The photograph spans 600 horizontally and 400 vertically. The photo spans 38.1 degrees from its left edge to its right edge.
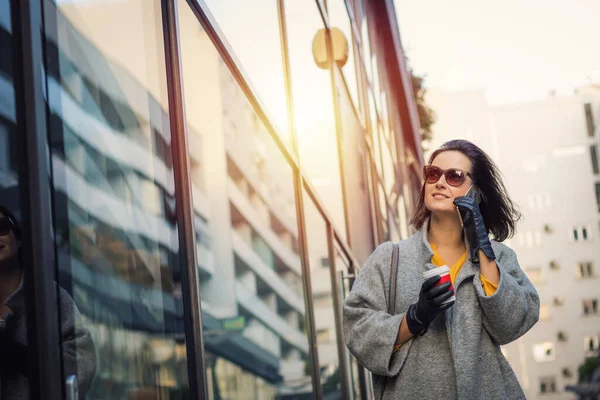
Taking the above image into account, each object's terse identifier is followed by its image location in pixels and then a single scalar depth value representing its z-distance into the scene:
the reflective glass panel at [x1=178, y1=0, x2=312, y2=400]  2.49
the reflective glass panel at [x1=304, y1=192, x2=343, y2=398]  4.45
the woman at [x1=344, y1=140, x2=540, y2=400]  2.65
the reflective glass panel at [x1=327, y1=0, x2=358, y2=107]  7.00
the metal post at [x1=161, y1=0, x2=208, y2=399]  2.19
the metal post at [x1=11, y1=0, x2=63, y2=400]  1.40
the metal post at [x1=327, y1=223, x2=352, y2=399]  5.00
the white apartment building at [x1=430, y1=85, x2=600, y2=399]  60.38
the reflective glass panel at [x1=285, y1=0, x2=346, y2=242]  4.81
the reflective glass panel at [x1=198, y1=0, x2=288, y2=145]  3.21
